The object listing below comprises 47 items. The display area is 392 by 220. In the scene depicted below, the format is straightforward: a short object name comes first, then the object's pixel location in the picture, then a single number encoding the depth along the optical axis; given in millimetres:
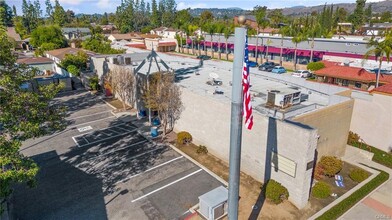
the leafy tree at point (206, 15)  146662
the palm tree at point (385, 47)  36281
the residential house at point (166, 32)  123338
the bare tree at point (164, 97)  27656
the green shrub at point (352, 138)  27297
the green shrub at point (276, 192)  18281
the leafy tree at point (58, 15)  158125
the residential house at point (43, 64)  58853
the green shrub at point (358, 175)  21172
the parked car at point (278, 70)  57125
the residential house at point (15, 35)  102725
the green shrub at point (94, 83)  46969
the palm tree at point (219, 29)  84250
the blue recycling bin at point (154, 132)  28755
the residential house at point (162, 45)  94300
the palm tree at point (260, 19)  69312
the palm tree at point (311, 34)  60325
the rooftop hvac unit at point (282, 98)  21391
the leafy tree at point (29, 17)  149625
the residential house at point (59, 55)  58347
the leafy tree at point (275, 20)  132125
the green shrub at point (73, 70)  52969
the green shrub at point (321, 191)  18938
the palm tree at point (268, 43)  71831
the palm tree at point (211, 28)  82938
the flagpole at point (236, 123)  9362
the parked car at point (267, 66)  60078
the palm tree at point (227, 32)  77888
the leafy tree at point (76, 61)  54656
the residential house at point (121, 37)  111481
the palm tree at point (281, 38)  67375
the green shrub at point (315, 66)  52650
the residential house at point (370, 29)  115638
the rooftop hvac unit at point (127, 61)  42350
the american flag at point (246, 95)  9914
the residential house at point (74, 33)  123350
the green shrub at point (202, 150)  25453
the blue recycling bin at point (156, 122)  32031
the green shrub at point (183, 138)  27078
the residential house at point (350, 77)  36562
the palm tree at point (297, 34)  61316
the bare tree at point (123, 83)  36031
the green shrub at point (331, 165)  21188
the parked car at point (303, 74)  53272
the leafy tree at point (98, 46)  64294
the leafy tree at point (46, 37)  86375
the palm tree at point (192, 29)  93688
